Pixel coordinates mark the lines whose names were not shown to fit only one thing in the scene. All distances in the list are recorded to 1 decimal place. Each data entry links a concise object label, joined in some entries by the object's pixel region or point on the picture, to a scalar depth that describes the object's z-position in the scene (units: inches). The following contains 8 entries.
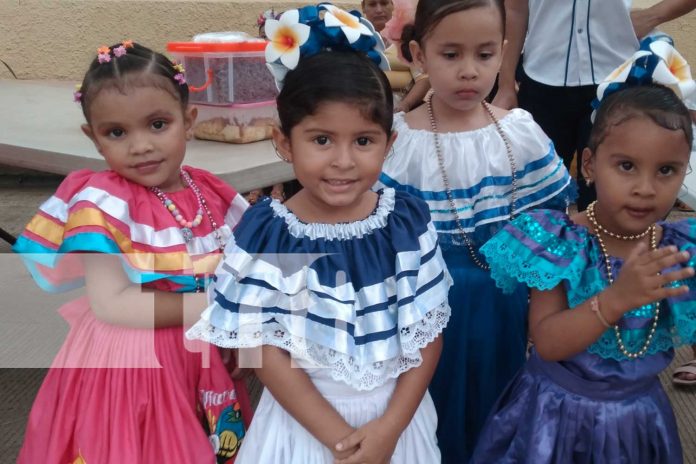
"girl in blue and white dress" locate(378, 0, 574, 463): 64.0
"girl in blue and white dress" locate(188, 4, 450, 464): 51.2
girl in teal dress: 52.0
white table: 87.6
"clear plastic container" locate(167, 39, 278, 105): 104.0
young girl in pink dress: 56.8
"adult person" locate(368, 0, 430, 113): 79.6
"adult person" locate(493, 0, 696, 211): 84.5
